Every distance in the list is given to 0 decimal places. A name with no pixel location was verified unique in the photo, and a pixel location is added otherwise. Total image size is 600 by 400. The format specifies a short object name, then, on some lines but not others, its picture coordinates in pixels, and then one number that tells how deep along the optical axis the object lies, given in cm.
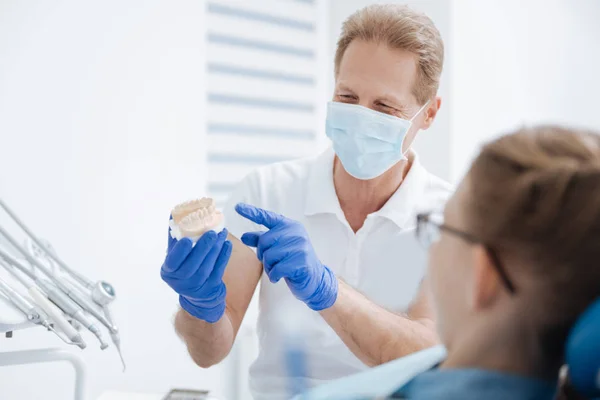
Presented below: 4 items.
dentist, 175
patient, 89
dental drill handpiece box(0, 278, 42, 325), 133
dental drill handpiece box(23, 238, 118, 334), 144
